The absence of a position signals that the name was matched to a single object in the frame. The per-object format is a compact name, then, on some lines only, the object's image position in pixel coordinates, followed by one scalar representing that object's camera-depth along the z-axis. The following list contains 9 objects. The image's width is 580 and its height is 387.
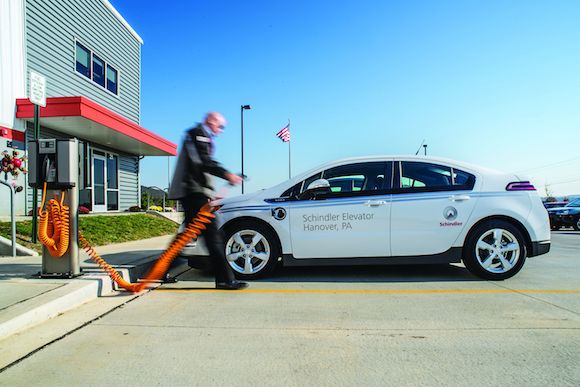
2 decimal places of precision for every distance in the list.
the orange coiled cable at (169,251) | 4.46
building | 10.73
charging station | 4.55
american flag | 24.60
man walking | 4.48
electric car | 5.05
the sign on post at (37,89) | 5.58
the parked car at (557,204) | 23.13
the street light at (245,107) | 23.53
